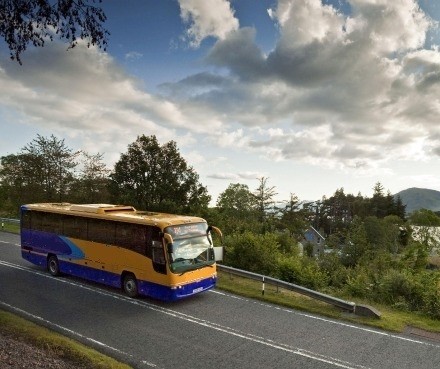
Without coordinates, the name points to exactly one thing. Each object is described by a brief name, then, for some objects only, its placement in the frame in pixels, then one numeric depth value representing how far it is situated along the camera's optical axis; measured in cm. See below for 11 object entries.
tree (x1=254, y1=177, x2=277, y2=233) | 5050
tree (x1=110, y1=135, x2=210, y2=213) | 3556
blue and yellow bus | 1358
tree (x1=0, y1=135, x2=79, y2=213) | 3231
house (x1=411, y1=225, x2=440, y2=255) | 5555
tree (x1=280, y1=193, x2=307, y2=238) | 5194
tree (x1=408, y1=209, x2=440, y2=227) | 7058
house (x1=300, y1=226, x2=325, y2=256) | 8700
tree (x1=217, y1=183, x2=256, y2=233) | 6199
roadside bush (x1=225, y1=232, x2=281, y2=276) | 1939
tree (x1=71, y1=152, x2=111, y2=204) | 3238
